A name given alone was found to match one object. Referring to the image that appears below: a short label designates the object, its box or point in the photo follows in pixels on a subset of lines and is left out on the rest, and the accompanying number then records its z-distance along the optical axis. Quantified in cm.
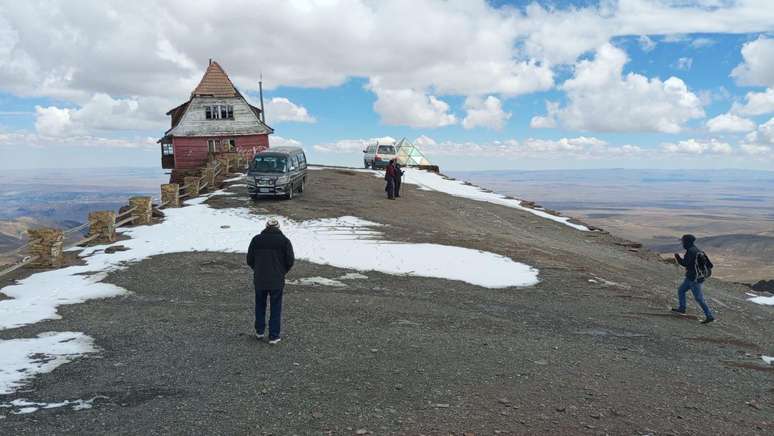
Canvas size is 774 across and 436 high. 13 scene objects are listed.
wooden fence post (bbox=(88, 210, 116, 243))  1630
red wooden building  4297
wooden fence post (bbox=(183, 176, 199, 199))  2623
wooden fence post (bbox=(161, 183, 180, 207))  2281
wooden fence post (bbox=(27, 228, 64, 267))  1341
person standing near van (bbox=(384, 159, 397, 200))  2692
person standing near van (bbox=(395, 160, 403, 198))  2752
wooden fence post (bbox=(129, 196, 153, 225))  1922
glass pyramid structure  5444
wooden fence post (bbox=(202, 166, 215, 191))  2879
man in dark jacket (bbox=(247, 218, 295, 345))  809
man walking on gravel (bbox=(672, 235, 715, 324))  1149
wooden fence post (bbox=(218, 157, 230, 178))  3316
